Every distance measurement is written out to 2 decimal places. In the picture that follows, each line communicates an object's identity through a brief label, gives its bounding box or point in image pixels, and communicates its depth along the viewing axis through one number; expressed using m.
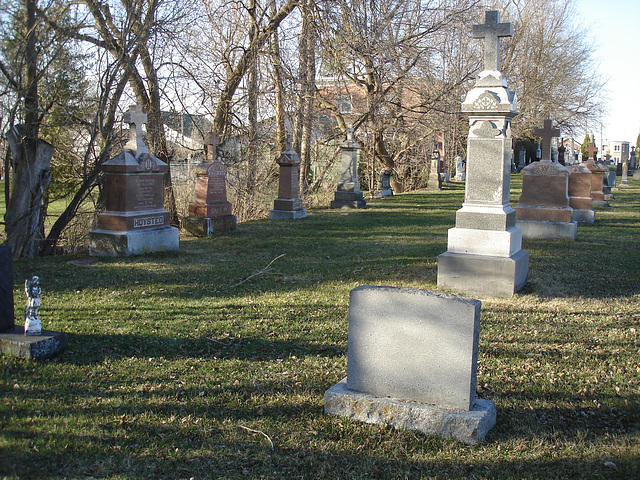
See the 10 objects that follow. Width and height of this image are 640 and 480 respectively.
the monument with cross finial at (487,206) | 7.91
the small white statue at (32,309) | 4.89
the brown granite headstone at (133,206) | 10.21
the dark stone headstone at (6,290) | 4.94
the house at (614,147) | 94.74
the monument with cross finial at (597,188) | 19.19
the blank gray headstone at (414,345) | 3.70
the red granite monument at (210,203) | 13.37
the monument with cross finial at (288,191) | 16.30
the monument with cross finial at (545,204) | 12.30
